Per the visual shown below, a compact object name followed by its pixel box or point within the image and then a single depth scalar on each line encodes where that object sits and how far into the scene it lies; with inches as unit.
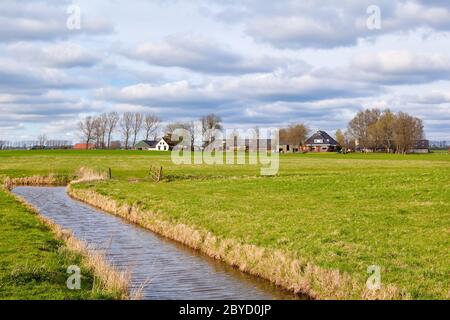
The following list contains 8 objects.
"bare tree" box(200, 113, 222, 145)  6722.4
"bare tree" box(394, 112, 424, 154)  6269.7
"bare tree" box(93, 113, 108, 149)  7819.9
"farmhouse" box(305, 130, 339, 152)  7780.5
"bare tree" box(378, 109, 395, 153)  6579.7
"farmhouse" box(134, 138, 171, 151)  7585.6
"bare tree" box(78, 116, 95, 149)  7708.7
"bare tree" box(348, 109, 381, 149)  7286.4
